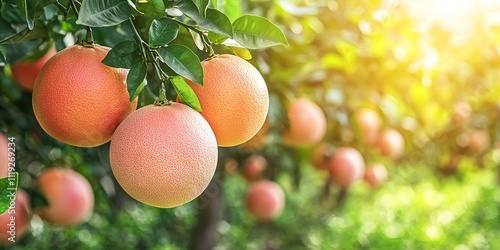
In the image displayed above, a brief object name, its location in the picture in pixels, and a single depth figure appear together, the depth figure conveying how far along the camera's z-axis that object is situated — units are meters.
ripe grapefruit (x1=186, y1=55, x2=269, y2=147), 1.16
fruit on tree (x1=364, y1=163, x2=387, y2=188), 3.89
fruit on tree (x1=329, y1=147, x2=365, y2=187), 2.96
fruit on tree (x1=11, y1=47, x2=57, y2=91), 1.59
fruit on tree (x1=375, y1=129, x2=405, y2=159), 3.21
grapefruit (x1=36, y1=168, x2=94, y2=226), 2.04
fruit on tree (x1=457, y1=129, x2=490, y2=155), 4.04
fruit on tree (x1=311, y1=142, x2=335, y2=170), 3.14
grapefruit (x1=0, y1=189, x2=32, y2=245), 1.65
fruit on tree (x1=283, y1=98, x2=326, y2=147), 2.28
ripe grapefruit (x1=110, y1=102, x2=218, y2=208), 1.10
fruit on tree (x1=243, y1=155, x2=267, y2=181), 3.61
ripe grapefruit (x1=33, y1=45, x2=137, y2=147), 1.14
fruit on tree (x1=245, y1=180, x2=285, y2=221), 3.54
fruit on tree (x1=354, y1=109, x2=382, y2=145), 2.87
